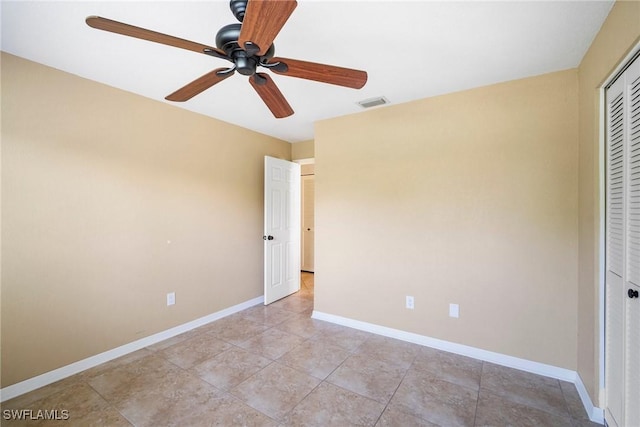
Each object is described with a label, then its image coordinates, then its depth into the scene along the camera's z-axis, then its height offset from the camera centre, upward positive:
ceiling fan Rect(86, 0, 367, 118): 0.97 +0.70
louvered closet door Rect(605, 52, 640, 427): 1.31 -0.22
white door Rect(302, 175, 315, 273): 5.89 -0.11
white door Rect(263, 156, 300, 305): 3.72 -0.25
